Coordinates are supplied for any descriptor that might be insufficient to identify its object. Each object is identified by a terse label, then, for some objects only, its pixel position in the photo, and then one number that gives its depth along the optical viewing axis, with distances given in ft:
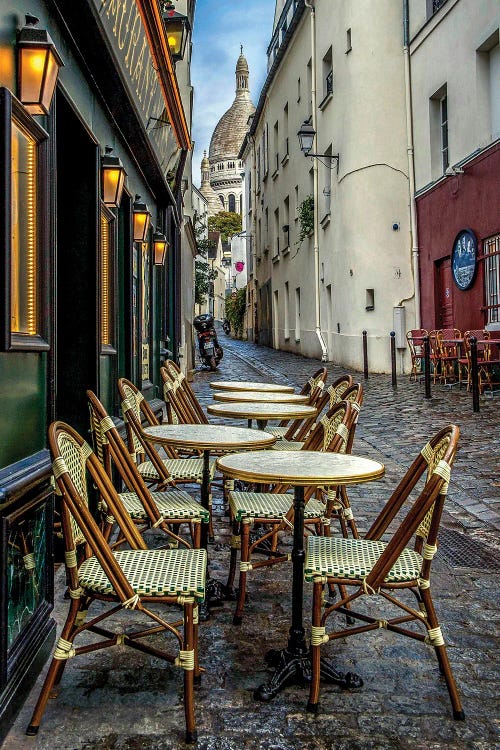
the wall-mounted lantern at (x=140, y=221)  22.84
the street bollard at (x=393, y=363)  46.03
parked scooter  61.77
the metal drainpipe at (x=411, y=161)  57.52
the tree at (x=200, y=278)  88.94
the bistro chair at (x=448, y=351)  47.30
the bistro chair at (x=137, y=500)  11.14
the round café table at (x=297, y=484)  9.18
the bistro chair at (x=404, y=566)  8.59
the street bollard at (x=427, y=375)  39.52
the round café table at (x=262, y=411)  15.11
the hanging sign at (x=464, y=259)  47.16
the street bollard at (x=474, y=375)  34.00
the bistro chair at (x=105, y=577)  8.18
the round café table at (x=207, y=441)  11.70
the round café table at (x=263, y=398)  17.97
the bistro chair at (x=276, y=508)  11.32
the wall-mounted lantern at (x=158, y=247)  28.81
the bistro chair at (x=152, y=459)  13.61
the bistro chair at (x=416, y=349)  52.13
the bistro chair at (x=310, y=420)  15.94
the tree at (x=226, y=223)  280.92
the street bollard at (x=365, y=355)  52.17
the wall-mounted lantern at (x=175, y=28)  34.06
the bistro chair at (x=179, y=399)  17.12
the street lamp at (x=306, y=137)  60.03
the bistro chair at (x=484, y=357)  42.47
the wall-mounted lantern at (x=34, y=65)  9.37
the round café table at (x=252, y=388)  21.85
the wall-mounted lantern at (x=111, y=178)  17.10
